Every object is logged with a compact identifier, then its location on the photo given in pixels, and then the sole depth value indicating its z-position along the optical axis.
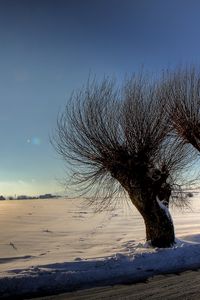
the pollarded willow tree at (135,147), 7.70
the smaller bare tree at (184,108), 8.83
